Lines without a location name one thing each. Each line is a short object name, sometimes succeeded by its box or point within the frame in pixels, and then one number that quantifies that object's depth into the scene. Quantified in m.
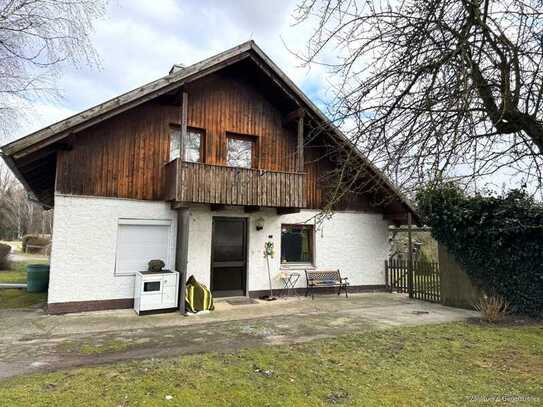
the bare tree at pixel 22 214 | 40.75
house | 8.57
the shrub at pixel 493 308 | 8.07
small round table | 11.06
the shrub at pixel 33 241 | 26.78
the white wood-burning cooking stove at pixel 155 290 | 8.49
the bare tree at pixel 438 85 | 3.58
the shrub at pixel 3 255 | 17.47
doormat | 9.83
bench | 11.11
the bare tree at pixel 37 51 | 7.33
